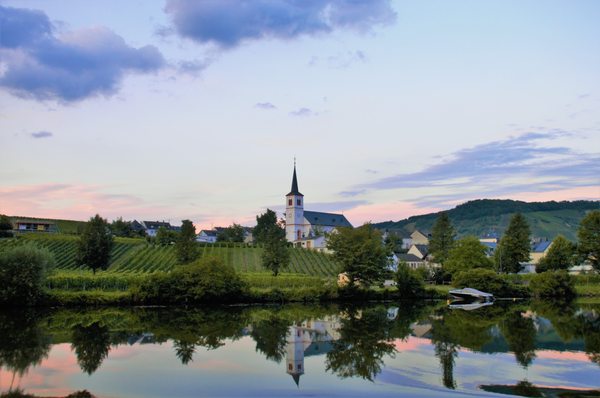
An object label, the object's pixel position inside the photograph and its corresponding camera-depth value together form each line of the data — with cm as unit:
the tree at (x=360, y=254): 6203
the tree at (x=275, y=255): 7506
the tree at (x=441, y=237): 9625
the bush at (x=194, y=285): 5103
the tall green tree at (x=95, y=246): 6781
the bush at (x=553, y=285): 6700
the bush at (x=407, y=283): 6350
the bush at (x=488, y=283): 6644
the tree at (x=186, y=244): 7006
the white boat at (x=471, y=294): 6312
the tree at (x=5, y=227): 9425
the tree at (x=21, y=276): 4603
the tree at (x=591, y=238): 7769
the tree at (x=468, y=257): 7319
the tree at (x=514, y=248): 8731
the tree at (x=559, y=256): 8250
